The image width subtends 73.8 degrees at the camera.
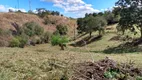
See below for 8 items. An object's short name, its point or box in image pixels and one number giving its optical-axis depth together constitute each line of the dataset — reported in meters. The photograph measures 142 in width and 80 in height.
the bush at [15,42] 17.14
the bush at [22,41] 18.98
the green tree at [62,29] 30.94
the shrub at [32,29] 27.82
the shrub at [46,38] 26.74
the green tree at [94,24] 20.47
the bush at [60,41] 12.43
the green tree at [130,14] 10.76
